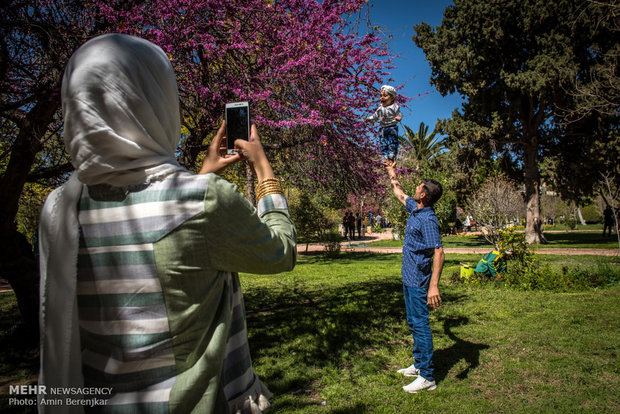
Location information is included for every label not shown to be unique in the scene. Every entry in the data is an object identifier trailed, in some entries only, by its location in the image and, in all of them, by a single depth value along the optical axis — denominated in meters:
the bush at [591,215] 43.39
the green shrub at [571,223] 33.39
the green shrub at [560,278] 8.36
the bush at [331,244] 16.61
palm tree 38.91
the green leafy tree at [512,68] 18.31
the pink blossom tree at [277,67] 4.71
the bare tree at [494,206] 12.36
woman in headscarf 1.01
